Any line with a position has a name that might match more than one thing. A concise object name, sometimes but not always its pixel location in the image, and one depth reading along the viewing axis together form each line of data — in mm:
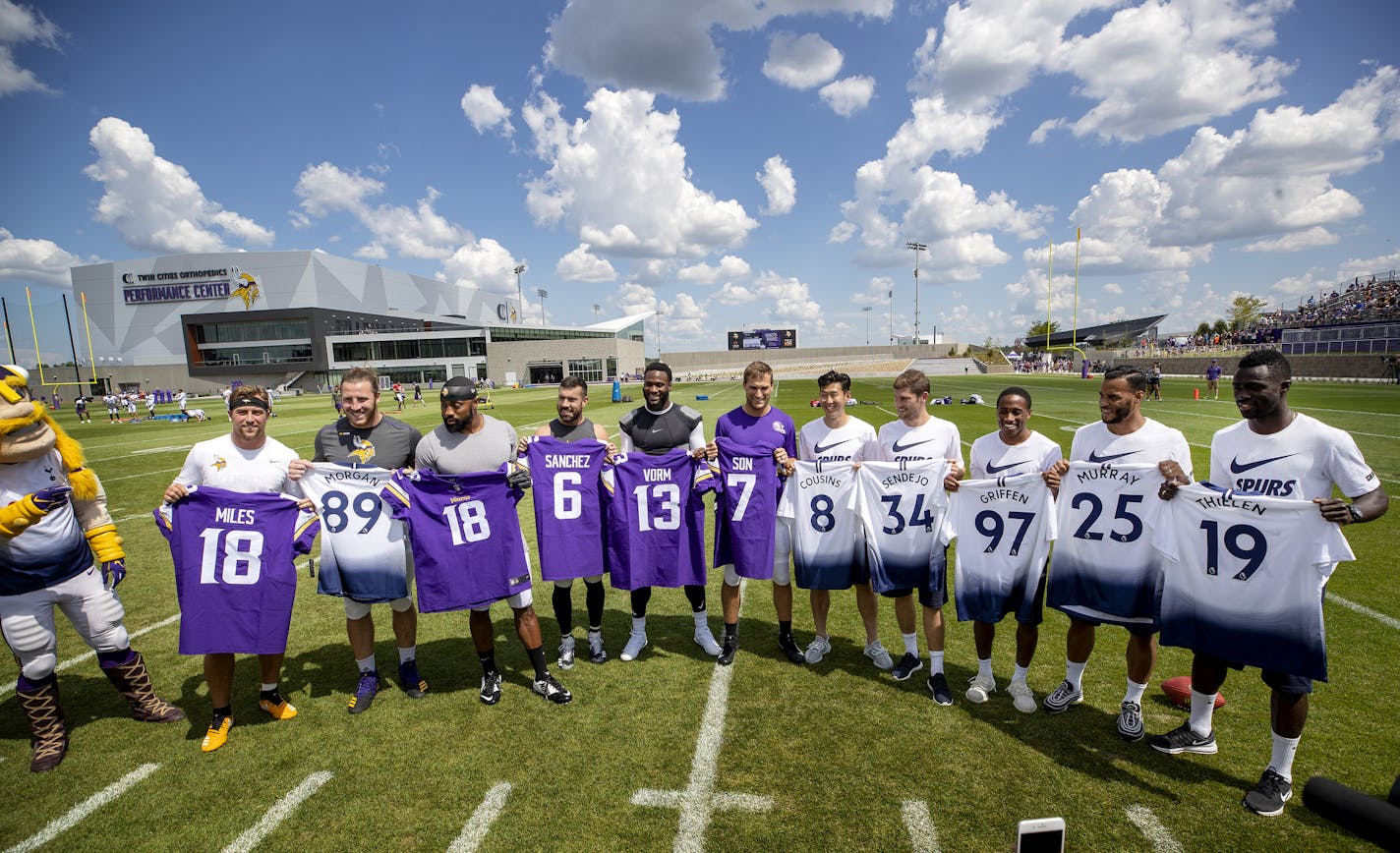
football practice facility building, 78625
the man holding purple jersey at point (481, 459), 4703
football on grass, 4422
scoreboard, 118062
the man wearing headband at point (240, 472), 4340
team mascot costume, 3994
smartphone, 1955
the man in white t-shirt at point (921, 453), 4668
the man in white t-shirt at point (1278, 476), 3389
